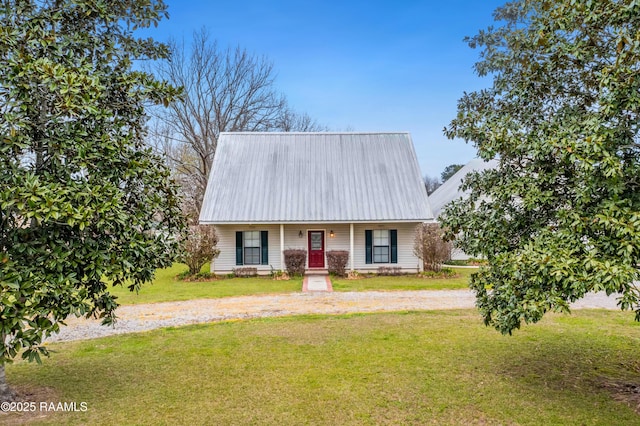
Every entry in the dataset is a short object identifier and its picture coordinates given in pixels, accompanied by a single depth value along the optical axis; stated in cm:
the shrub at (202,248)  1557
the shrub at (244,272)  1640
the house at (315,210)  1630
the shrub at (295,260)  1598
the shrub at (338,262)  1605
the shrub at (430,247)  1600
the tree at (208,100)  2672
